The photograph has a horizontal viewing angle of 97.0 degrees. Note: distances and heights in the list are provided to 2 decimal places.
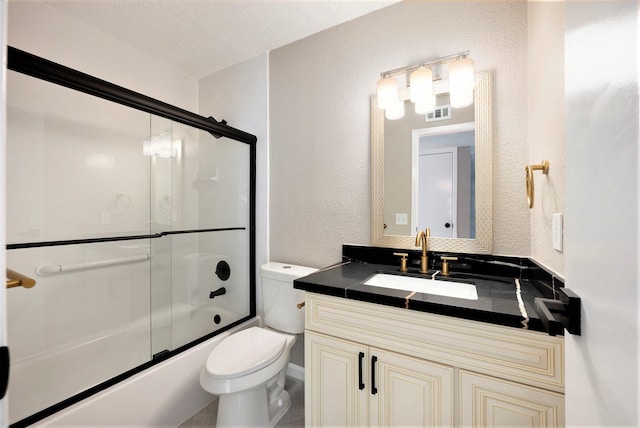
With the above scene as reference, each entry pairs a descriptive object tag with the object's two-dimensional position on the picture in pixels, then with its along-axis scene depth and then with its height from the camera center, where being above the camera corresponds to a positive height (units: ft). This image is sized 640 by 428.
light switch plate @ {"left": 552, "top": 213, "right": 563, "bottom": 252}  3.03 -0.19
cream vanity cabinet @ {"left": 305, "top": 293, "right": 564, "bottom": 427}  2.83 -1.81
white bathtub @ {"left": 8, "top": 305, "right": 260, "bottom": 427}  4.27 -2.85
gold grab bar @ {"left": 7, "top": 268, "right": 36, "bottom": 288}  2.21 -0.53
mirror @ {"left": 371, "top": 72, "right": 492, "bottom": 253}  4.53 +0.48
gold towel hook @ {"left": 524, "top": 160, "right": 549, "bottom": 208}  3.39 +0.50
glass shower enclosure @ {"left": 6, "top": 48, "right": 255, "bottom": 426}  5.04 -0.41
